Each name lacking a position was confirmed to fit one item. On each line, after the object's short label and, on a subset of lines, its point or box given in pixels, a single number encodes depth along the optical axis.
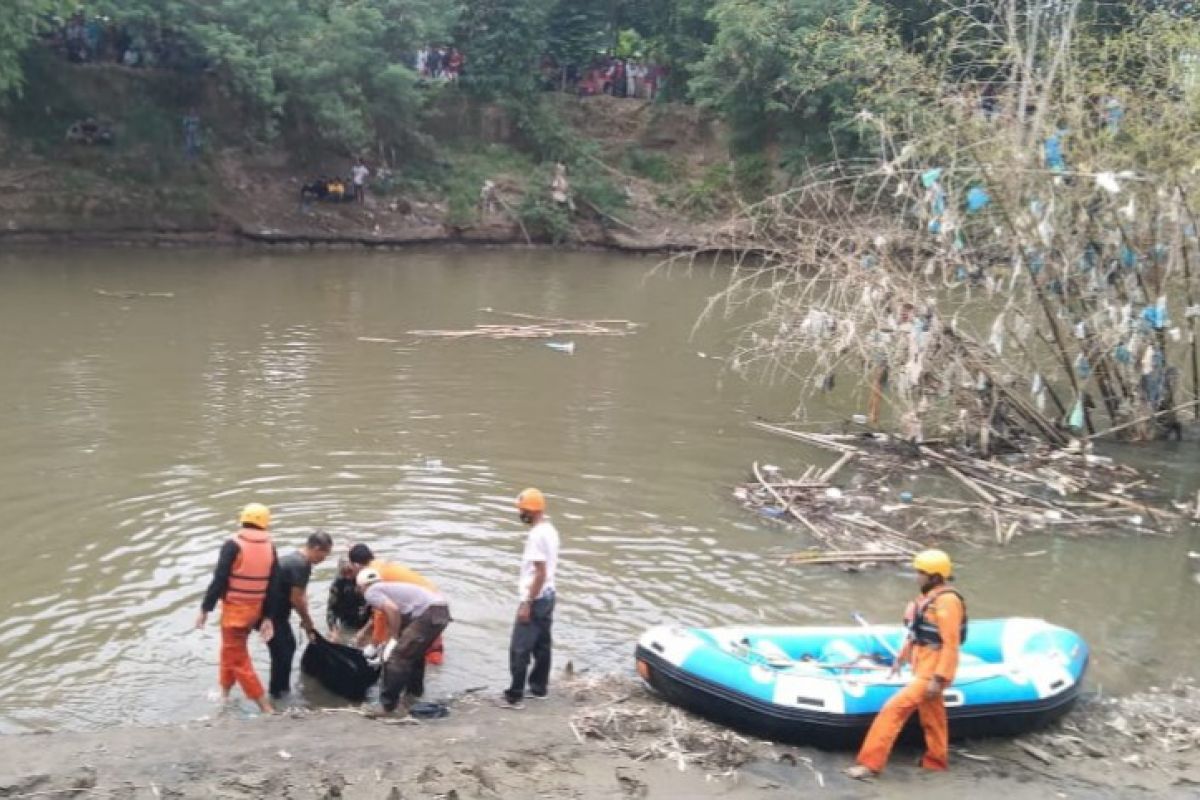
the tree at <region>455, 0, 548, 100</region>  40.41
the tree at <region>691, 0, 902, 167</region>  36.66
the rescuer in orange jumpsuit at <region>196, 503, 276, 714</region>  8.66
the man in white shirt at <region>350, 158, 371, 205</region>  37.66
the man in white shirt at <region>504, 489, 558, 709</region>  8.91
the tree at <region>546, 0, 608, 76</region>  43.94
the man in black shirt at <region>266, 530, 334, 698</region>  8.94
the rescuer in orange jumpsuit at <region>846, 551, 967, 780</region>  8.28
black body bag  9.30
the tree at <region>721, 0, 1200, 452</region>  14.34
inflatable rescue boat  8.68
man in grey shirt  8.83
